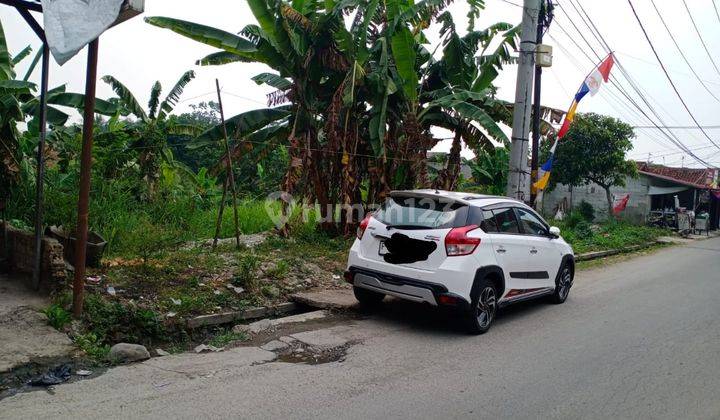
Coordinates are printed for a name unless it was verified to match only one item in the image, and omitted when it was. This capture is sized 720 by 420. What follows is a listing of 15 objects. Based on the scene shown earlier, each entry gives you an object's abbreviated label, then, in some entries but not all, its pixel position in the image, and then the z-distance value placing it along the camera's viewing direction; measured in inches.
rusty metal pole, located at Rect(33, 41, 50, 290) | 234.8
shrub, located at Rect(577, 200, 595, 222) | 1112.3
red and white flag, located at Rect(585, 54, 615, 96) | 454.3
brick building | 1127.0
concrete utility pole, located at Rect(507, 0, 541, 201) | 412.2
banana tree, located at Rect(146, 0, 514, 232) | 387.5
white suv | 244.7
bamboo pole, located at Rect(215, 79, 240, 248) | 330.3
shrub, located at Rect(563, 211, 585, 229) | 886.4
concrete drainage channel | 176.4
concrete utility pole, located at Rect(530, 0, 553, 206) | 475.4
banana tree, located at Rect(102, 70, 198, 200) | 458.6
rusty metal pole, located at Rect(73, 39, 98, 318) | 215.2
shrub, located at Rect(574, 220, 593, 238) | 762.4
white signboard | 182.2
